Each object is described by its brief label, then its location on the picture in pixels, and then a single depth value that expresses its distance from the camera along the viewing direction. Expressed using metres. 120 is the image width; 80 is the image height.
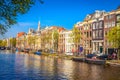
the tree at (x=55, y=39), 66.78
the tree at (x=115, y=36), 33.39
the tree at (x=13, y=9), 9.89
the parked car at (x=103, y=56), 36.66
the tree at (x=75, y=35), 49.26
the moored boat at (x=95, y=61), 32.52
